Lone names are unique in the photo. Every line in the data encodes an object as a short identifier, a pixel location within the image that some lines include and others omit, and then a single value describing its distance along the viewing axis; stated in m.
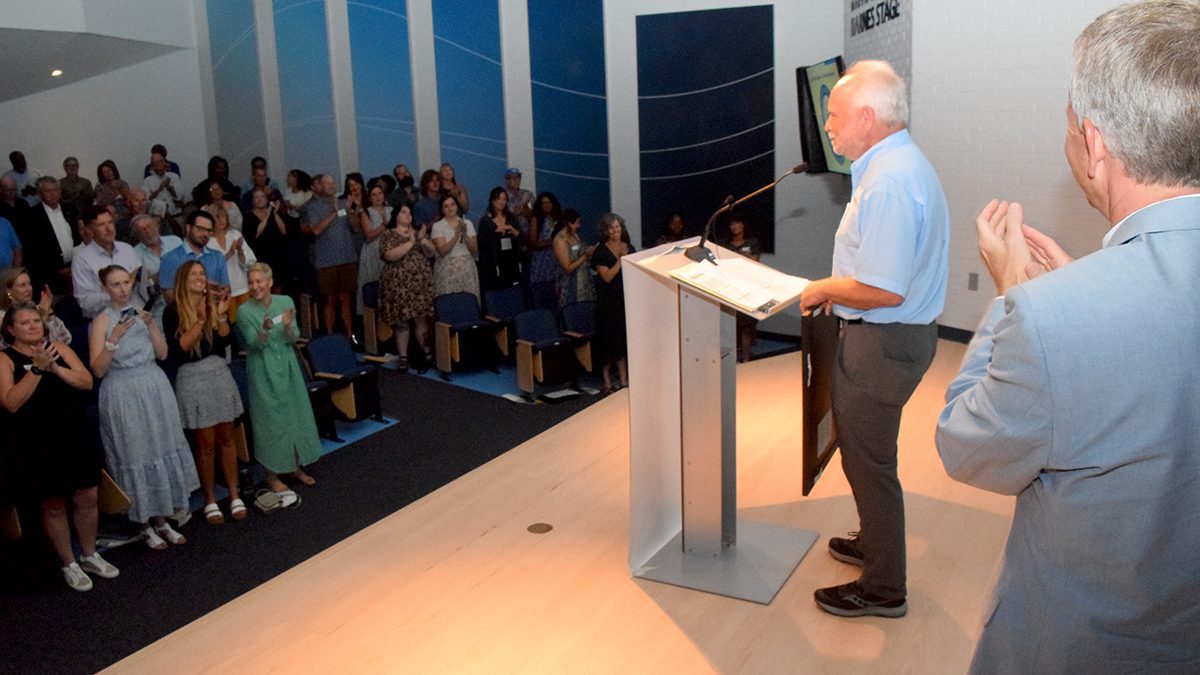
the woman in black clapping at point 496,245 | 8.39
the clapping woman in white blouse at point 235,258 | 6.81
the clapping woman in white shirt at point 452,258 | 7.89
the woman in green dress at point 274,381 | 5.08
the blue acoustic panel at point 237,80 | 10.52
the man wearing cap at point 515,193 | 9.08
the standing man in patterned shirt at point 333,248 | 8.29
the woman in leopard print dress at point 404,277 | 7.77
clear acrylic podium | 3.07
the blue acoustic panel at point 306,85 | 10.23
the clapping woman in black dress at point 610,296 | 7.17
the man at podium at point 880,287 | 2.53
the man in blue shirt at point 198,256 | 5.90
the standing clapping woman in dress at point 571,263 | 7.67
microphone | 2.88
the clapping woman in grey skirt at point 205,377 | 4.79
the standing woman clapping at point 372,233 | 8.27
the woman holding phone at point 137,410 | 4.50
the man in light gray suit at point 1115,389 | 1.12
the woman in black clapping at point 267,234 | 8.44
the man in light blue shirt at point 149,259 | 6.33
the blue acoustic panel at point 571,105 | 9.60
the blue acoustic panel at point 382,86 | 9.98
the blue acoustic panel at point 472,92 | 9.81
